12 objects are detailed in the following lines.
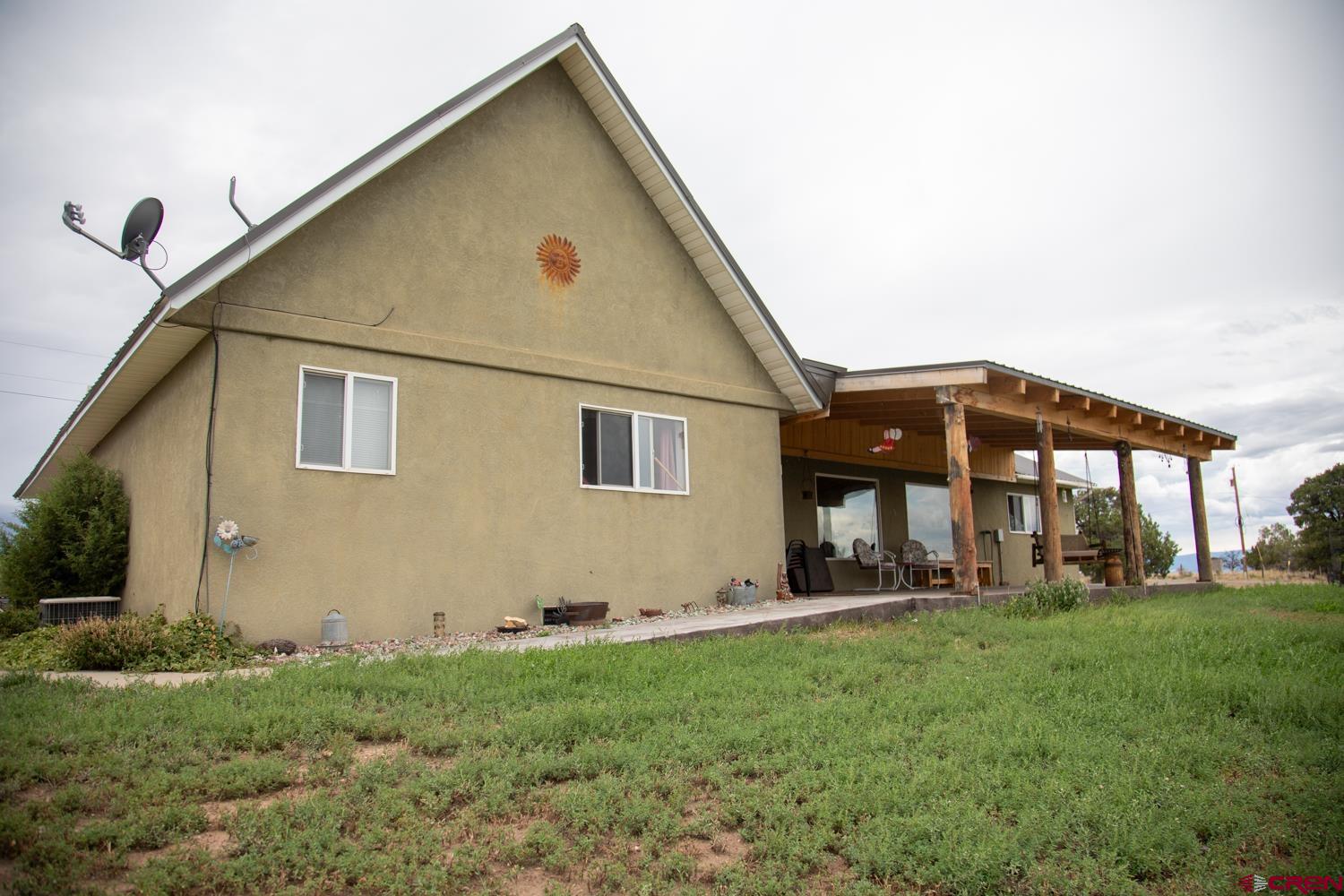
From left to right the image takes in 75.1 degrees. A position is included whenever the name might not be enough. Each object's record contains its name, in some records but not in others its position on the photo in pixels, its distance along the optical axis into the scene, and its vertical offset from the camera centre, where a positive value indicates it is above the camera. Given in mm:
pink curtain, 11234 +1578
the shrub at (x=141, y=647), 6934 -440
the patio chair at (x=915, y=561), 14805 +208
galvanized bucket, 7973 -387
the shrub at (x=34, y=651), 7316 -528
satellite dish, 8289 +3419
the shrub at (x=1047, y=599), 10766 -372
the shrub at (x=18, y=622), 10938 -326
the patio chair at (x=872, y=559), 14523 +253
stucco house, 8117 +2231
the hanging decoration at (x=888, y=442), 15141 +2344
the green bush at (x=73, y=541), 10875 +670
